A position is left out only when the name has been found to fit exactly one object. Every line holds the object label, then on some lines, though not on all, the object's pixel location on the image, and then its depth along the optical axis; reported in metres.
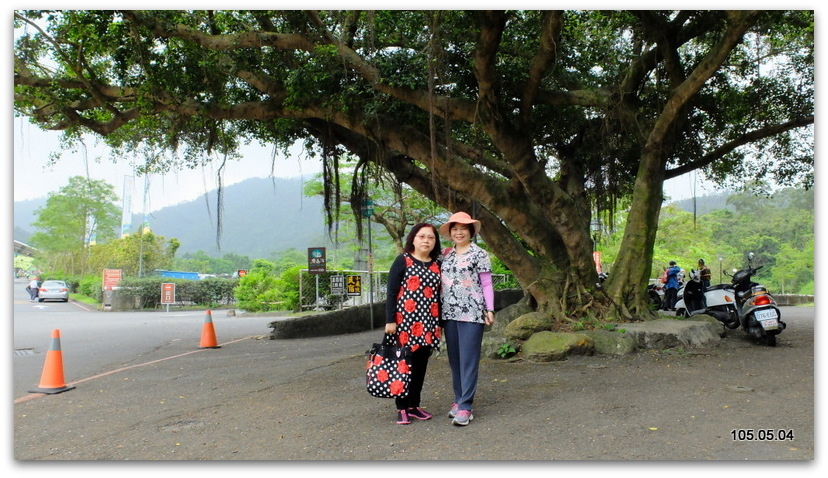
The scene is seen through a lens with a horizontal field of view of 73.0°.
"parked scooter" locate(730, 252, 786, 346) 7.09
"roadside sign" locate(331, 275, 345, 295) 15.28
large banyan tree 7.01
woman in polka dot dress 4.08
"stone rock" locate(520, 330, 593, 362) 6.39
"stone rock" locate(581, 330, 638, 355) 6.64
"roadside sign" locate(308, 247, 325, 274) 15.48
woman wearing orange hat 4.10
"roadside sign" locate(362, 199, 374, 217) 9.20
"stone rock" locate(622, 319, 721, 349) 6.91
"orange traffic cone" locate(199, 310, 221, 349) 10.09
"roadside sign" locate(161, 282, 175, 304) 24.48
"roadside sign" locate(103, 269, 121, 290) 23.41
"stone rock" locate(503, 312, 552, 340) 7.10
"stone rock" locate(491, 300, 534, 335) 9.10
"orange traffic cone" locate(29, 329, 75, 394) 6.10
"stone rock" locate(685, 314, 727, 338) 7.85
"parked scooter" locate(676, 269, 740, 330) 8.80
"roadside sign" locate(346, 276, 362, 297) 15.73
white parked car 23.90
